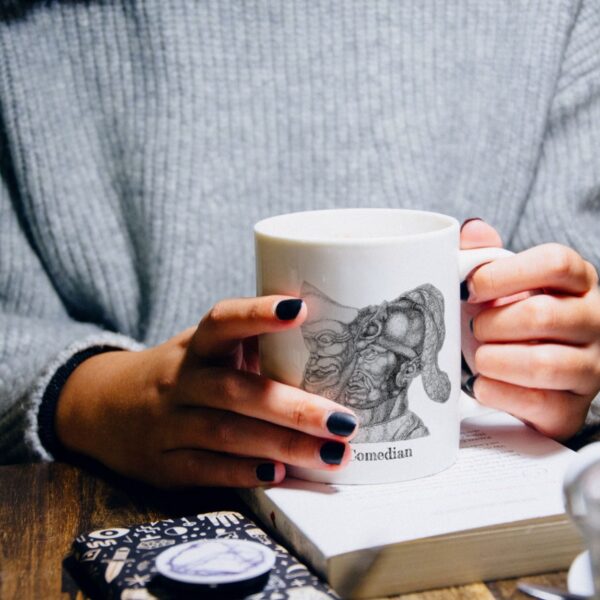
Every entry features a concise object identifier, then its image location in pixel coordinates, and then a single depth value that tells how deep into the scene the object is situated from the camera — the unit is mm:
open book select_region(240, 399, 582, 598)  618
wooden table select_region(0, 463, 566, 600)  626
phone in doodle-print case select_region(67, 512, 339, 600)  602
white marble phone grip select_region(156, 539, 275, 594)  595
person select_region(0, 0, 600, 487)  937
